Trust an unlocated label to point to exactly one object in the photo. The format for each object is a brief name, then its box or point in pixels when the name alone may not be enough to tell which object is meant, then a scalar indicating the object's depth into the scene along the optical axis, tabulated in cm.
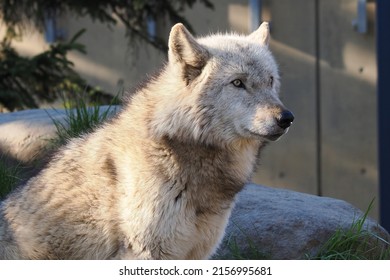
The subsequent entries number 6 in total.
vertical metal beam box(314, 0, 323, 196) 2586
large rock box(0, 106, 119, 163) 1462
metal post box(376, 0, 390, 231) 1800
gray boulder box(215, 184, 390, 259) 1255
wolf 995
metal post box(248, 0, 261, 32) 2570
